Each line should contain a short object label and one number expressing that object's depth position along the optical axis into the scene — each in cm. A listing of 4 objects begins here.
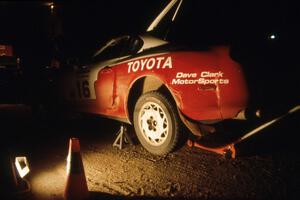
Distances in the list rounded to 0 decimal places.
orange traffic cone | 311
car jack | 379
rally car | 364
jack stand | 496
